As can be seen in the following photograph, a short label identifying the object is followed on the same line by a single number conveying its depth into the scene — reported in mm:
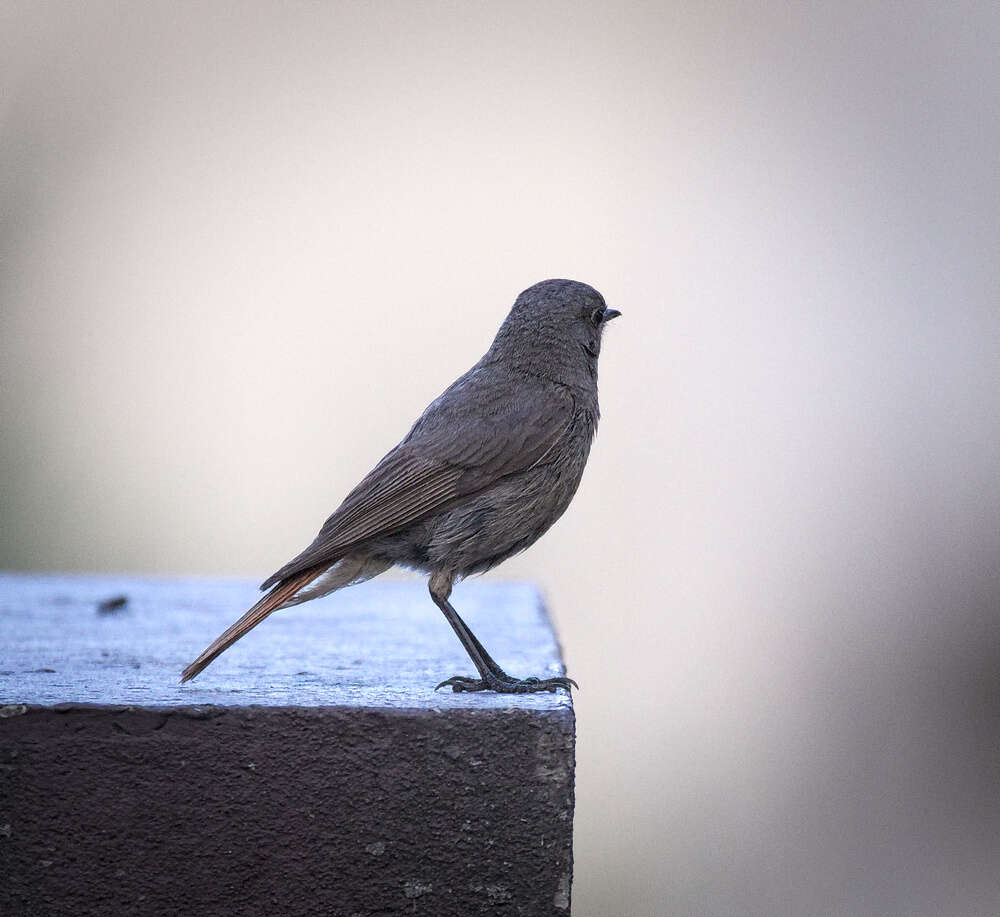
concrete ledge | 5402
